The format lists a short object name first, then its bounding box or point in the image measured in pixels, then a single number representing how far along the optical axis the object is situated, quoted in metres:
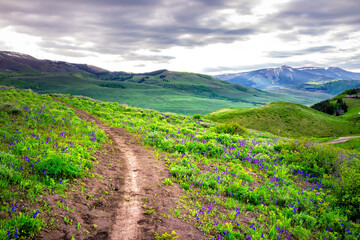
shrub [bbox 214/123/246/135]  22.50
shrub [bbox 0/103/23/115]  12.34
